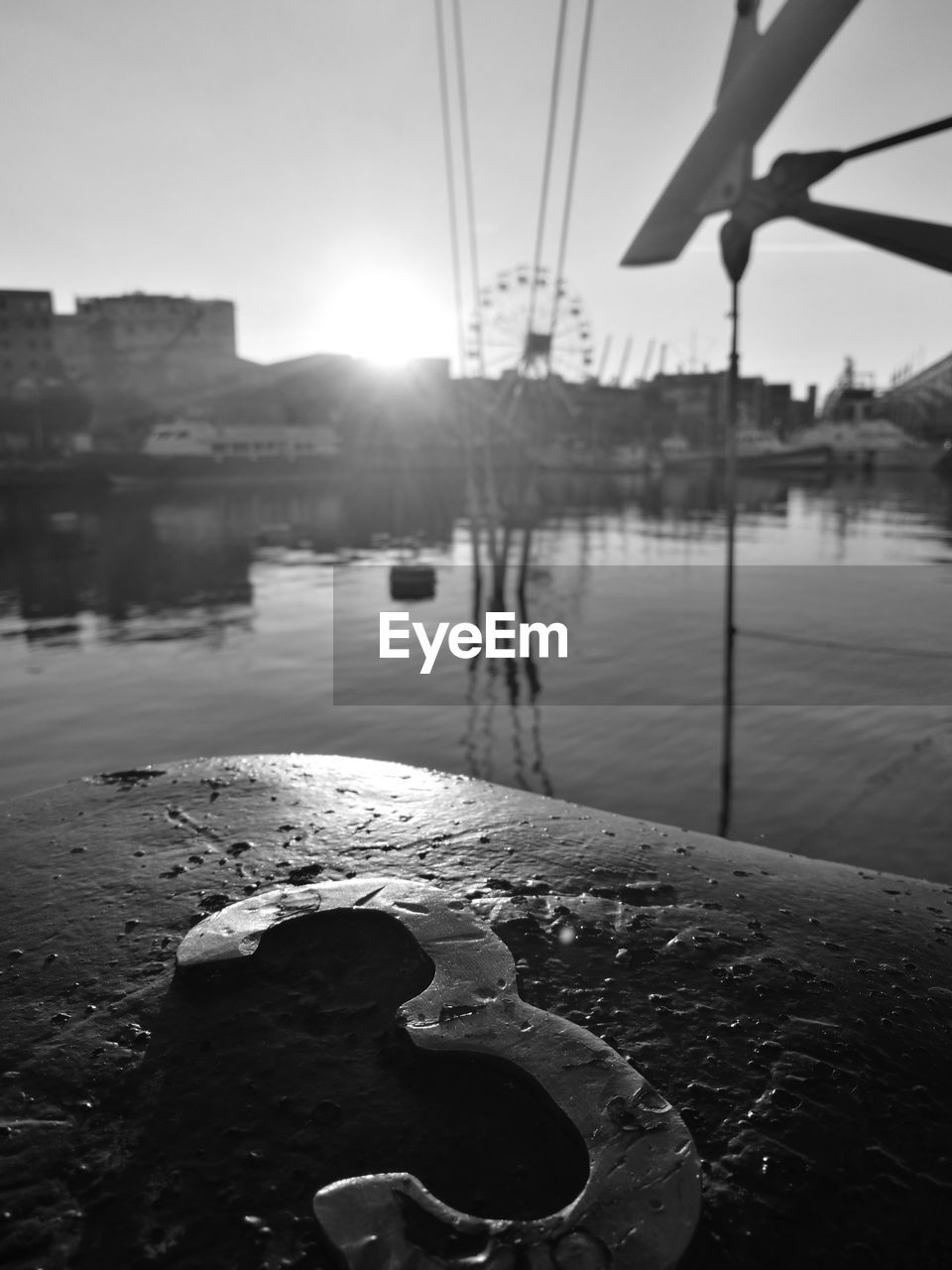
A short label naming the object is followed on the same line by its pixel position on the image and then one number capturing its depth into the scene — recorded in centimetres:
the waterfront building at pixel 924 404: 14988
